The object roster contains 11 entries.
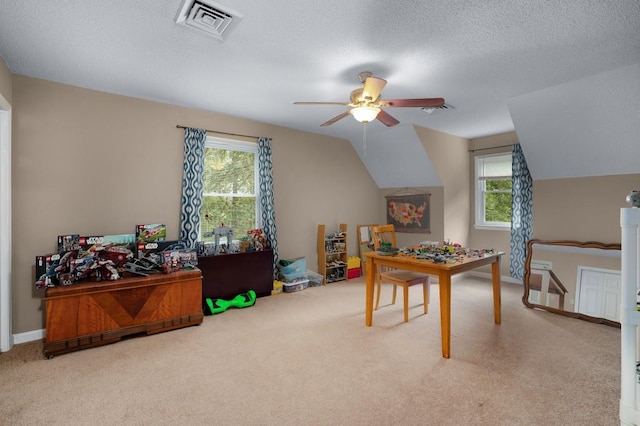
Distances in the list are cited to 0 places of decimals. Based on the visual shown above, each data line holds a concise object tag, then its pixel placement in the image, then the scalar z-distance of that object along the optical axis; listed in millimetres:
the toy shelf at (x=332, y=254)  4922
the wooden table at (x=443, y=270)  2516
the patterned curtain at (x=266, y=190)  4355
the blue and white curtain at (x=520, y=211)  4551
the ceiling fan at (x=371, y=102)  2402
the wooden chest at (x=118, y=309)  2592
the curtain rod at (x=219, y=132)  3727
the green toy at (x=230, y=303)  3523
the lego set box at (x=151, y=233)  3365
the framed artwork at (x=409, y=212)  5195
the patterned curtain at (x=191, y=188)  3707
